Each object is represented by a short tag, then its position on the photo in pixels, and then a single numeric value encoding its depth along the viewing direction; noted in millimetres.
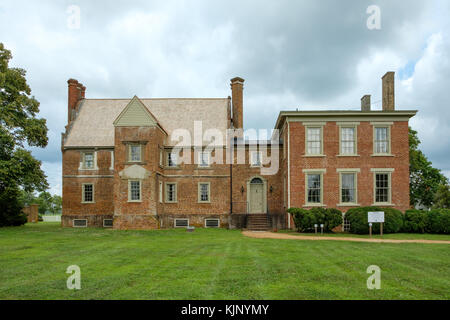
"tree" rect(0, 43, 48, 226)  26422
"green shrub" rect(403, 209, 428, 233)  22359
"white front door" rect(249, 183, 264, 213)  29391
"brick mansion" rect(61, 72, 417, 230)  25062
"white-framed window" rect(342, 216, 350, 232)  24508
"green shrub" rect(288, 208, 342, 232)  22469
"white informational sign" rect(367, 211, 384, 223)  20062
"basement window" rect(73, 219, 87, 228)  30550
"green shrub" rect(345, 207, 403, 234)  21547
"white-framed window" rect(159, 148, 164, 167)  28534
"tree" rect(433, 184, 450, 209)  40562
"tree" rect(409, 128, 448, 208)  38406
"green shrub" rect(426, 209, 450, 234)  21938
